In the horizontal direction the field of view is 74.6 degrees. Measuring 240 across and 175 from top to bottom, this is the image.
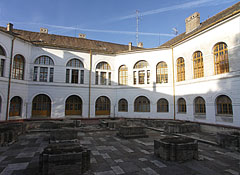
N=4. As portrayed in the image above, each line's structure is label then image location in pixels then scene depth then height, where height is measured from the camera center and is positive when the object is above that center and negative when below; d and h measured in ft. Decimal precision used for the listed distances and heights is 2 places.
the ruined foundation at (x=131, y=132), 36.78 -7.18
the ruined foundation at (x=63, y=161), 15.92 -6.28
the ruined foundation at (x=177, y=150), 21.65 -6.71
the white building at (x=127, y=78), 44.75 +9.06
